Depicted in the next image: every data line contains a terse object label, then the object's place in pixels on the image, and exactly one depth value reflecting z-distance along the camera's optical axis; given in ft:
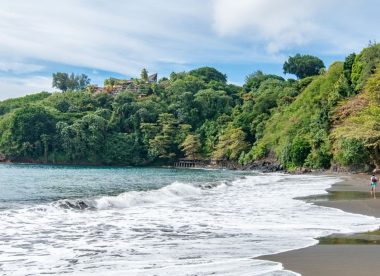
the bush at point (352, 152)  146.30
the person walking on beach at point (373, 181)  72.59
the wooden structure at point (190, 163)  298.35
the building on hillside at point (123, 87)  398.38
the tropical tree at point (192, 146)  299.17
